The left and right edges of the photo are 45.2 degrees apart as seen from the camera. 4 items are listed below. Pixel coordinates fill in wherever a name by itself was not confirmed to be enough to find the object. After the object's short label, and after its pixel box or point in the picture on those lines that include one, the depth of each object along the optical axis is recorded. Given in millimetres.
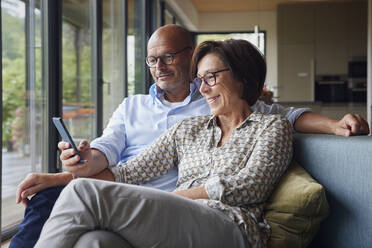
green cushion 1408
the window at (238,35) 9609
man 1899
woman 1225
